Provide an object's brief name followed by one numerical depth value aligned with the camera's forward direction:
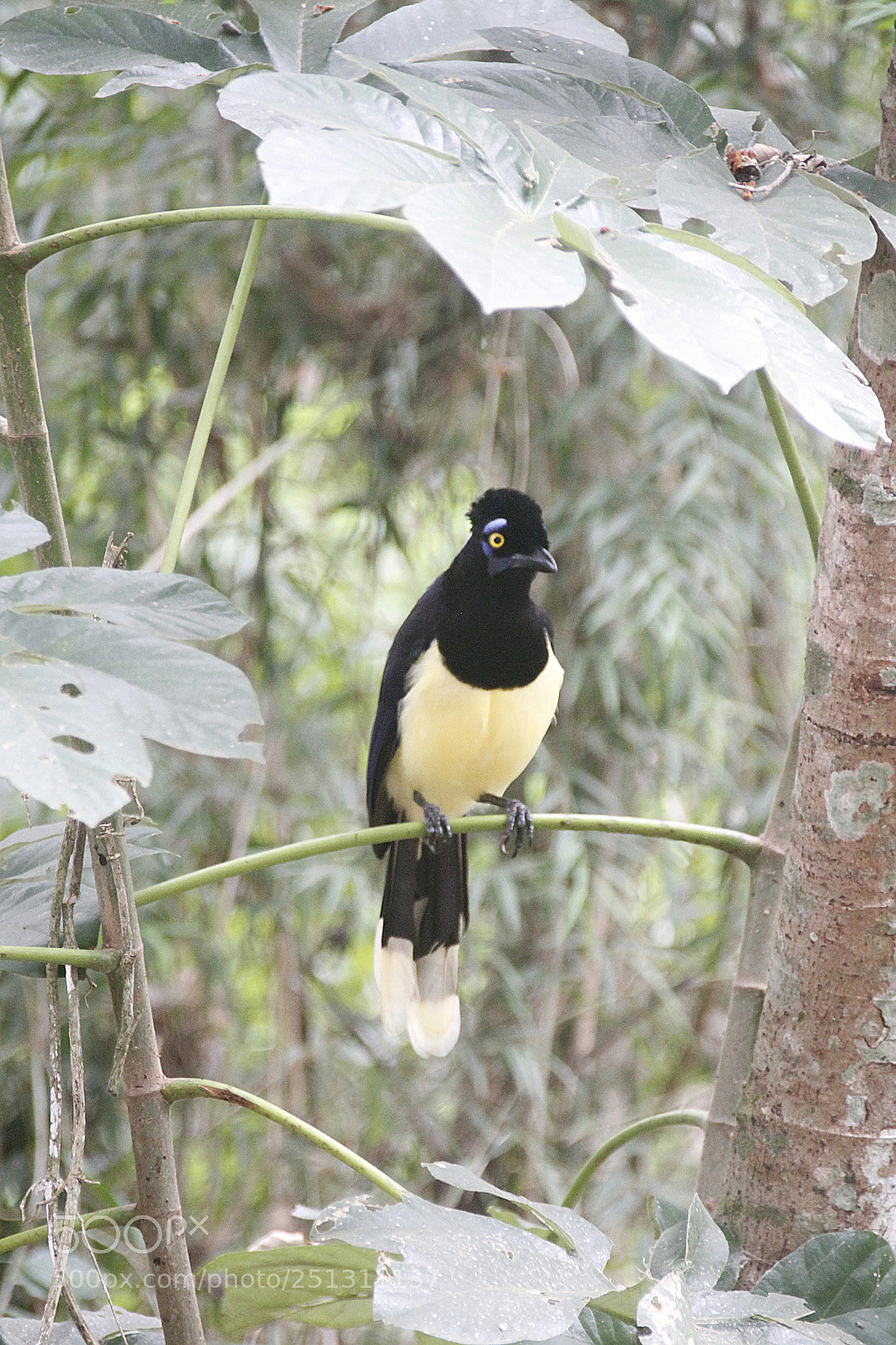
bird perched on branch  8.24
